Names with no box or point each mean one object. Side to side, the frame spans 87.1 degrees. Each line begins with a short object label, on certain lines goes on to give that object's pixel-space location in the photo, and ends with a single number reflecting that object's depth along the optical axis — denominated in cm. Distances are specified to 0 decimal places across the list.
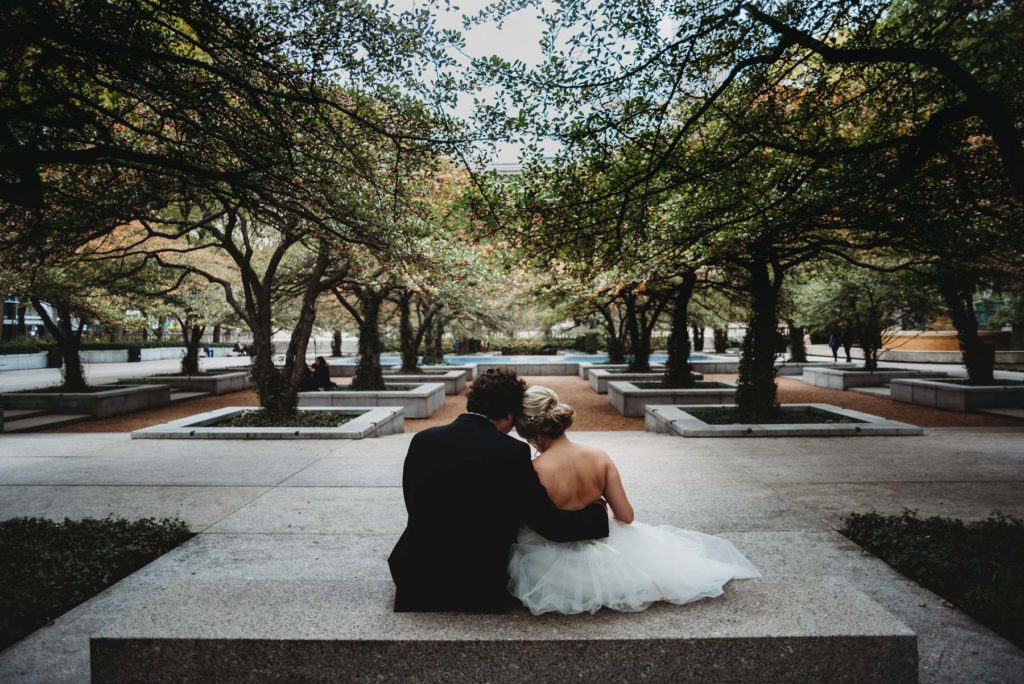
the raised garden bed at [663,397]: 1436
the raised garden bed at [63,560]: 350
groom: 270
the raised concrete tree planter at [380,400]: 1466
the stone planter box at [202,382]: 2003
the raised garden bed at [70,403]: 1434
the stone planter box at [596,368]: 2413
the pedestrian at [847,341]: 2508
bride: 288
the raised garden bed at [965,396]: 1310
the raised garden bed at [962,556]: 343
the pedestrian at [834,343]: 2737
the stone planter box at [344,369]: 2825
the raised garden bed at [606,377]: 1955
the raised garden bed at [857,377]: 1964
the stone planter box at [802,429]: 943
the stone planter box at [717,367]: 2658
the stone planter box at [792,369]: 2553
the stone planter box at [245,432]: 965
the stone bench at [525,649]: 256
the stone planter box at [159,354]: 4497
